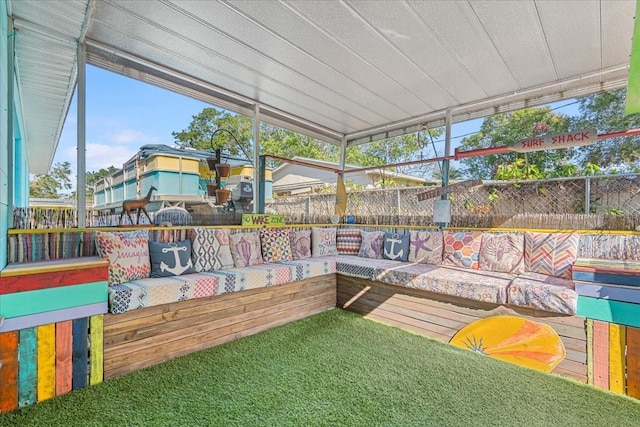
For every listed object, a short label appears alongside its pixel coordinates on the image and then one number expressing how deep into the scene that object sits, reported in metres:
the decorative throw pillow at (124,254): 2.32
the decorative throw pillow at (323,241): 3.97
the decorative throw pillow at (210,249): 2.86
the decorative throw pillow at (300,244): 3.73
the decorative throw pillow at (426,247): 3.38
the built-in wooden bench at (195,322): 2.05
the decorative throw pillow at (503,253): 2.88
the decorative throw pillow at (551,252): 2.63
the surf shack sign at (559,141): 2.34
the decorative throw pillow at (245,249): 3.13
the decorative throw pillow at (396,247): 3.60
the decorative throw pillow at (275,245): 3.44
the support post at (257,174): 3.82
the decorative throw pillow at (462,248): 3.14
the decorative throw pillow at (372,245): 3.83
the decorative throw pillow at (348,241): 4.13
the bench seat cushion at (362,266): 3.23
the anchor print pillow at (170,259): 2.57
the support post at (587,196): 2.90
